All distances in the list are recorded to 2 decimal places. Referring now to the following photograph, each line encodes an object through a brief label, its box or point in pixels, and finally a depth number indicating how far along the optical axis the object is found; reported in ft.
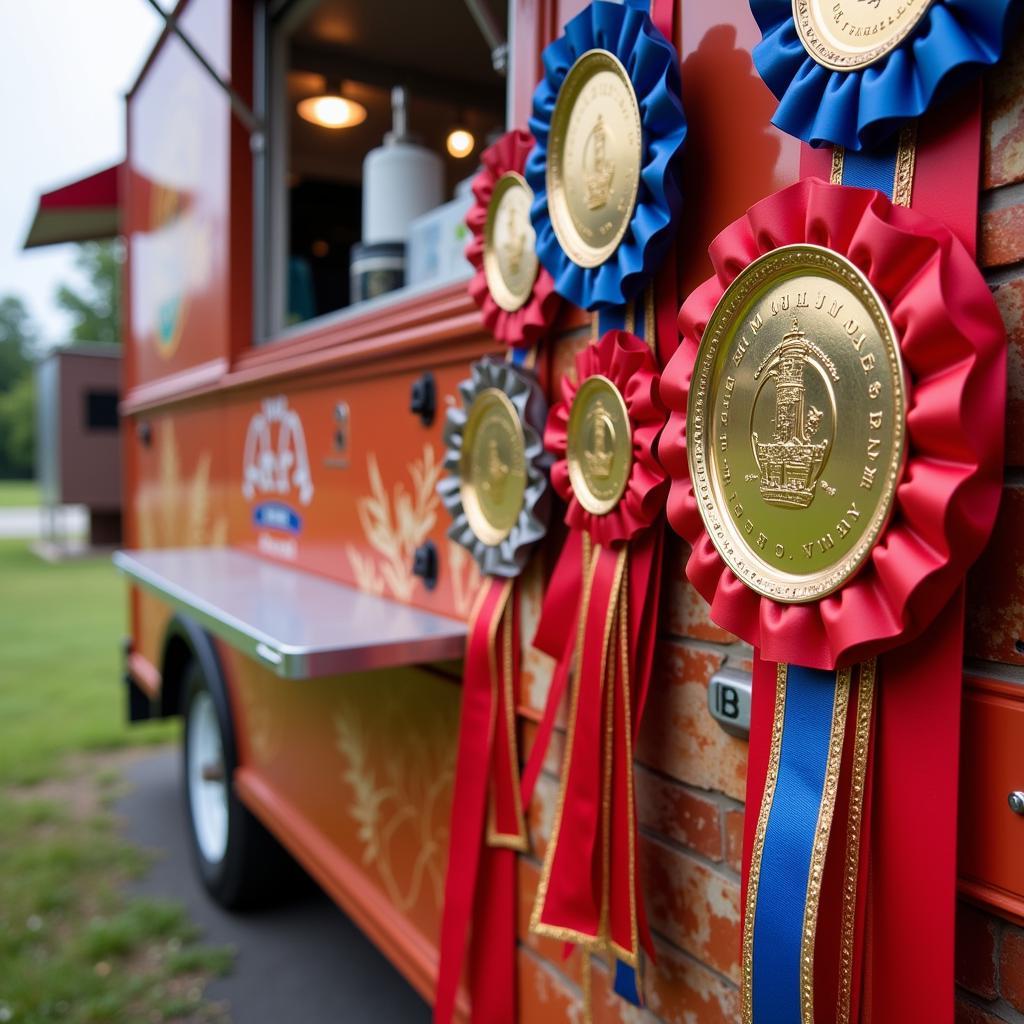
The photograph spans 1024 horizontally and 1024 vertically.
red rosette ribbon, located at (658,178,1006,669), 1.23
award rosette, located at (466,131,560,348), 1.98
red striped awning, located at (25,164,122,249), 12.37
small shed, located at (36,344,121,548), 35.16
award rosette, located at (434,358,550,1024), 2.08
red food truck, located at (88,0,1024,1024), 1.29
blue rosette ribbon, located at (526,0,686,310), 1.63
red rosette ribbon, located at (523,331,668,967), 1.71
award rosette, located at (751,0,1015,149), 1.24
